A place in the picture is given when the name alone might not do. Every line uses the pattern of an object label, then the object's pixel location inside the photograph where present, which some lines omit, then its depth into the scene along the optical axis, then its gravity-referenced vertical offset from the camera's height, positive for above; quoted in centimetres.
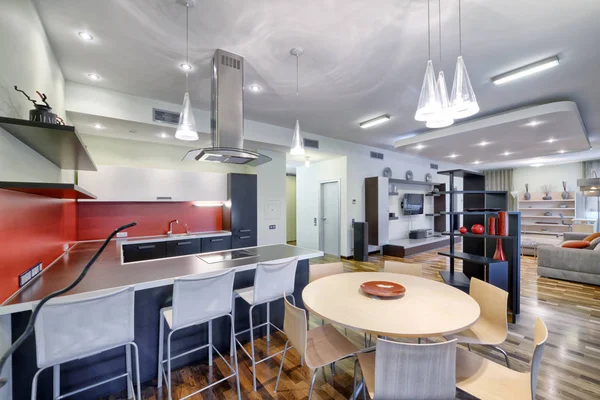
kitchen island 159 -78
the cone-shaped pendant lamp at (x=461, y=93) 182 +79
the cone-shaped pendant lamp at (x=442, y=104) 191 +74
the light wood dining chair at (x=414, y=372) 121 -83
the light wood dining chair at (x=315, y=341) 157 -104
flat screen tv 790 -7
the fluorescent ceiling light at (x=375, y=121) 460 +151
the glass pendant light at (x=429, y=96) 186 +78
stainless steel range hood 267 +105
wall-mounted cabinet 376 +28
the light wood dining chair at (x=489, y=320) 184 -93
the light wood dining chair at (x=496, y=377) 129 -105
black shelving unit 317 -70
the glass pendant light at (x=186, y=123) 254 +79
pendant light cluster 184 +77
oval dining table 144 -72
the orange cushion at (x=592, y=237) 514 -74
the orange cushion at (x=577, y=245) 467 -81
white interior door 667 -47
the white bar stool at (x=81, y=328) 136 -73
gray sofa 429 -112
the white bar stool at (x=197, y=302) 177 -75
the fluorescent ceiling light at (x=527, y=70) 280 +153
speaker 605 -95
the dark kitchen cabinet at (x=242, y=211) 473 -19
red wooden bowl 185 -68
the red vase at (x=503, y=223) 321 -28
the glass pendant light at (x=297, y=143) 299 +69
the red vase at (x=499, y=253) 333 -69
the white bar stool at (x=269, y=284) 215 -74
